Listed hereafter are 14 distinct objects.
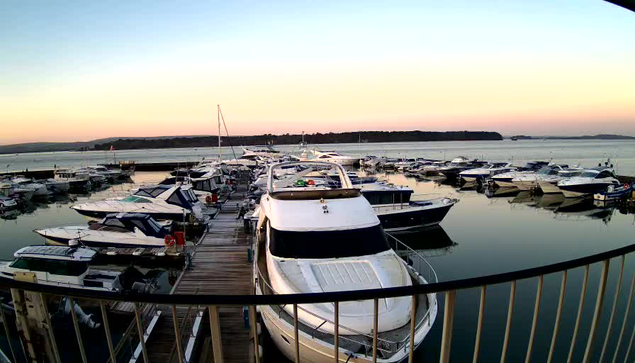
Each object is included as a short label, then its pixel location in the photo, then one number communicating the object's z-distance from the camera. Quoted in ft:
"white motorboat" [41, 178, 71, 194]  111.96
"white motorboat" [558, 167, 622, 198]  86.69
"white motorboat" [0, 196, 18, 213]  85.05
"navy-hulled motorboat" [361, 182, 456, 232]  58.80
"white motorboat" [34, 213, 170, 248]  46.16
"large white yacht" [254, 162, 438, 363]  16.92
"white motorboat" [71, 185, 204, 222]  58.34
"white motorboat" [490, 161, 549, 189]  106.42
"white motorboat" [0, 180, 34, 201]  97.76
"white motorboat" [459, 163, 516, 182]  117.70
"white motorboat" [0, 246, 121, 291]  32.42
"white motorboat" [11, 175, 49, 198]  103.30
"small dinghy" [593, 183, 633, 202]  80.84
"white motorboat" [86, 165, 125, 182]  142.74
